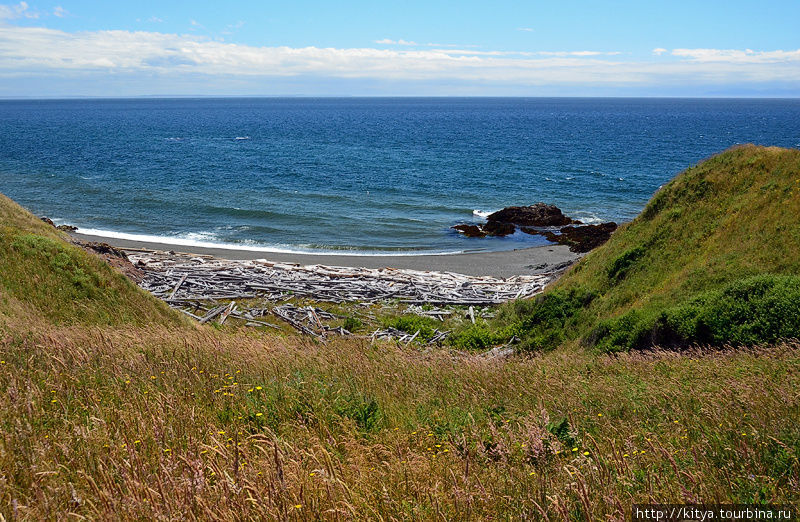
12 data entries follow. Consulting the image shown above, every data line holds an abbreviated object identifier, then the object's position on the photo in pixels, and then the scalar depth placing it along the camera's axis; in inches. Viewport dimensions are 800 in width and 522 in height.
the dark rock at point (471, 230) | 1804.9
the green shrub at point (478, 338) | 780.6
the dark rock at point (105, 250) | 1119.5
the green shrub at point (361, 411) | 239.3
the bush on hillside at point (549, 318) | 746.7
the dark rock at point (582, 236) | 1626.5
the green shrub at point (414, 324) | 864.3
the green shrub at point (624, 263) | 796.6
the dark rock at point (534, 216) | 1903.3
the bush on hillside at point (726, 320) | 489.1
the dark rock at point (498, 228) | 1813.5
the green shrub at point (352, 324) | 888.9
